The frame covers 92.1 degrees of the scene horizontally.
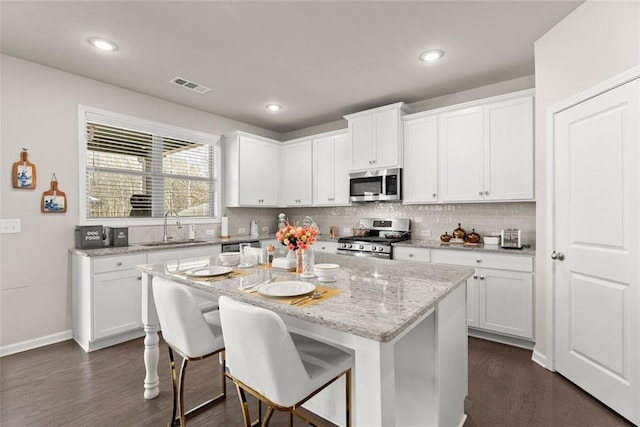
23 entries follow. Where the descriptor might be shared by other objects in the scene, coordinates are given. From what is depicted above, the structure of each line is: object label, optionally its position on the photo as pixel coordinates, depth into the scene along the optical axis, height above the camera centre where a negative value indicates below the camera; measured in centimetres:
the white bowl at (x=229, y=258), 218 -32
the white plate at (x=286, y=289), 142 -37
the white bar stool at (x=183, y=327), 155 -60
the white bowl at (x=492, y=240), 329 -30
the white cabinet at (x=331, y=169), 448 +64
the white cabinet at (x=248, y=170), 454 +65
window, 340 +54
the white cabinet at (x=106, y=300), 289 -85
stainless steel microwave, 386 +35
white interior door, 189 -25
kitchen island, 105 -49
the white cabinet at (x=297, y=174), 487 +62
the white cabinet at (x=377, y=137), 384 +98
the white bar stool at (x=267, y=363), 112 -58
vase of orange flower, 182 -17
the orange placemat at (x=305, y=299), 131 -38
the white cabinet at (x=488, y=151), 307 +65
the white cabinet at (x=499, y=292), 283 -77
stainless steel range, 370 -34
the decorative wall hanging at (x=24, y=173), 285 +37
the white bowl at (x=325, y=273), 170 -34
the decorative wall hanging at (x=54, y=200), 302 +13
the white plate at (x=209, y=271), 184 -36
